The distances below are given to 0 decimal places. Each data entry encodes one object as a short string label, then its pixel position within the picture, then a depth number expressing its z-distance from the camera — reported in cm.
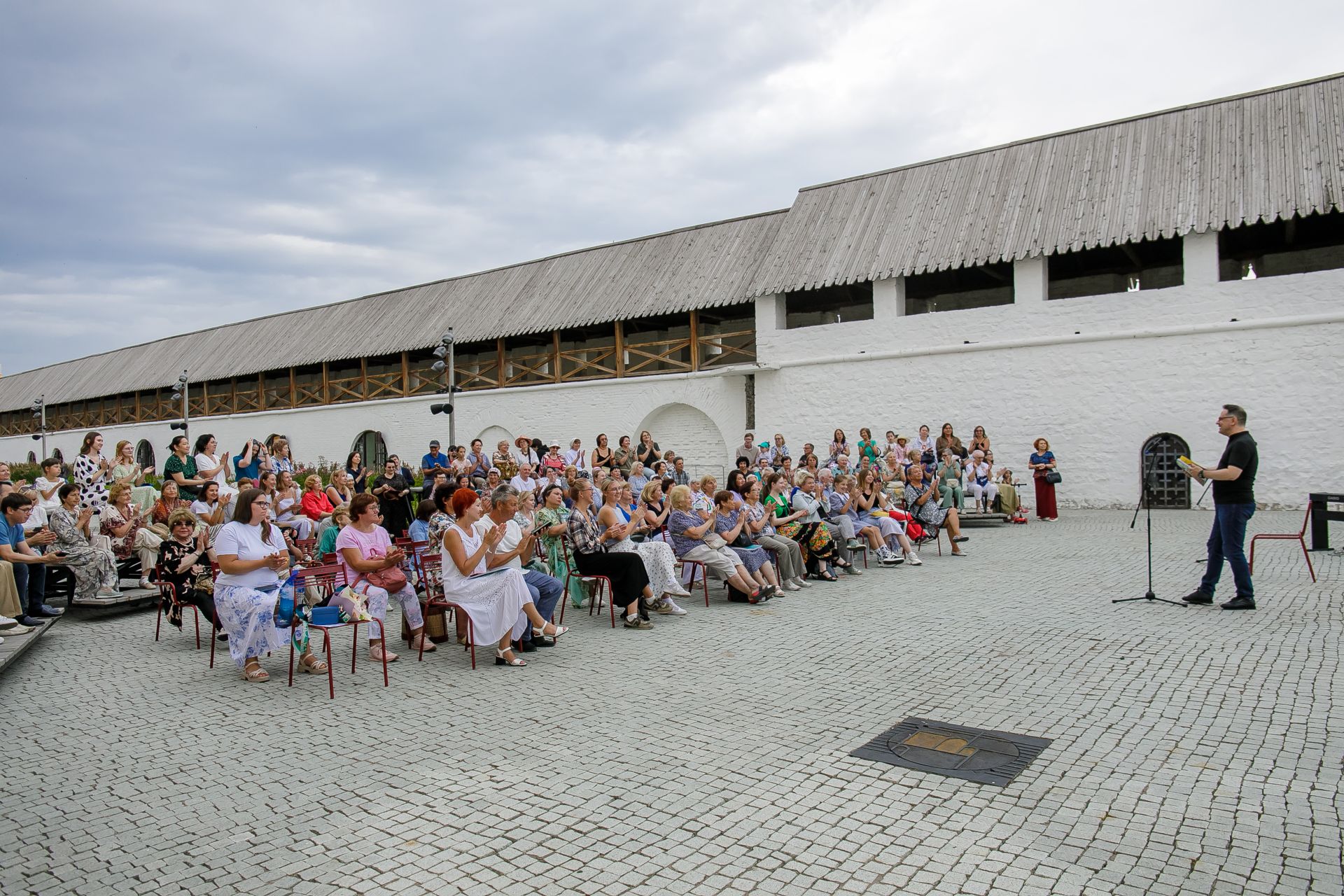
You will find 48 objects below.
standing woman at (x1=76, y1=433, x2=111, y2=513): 1005
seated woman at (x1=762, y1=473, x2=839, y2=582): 1019
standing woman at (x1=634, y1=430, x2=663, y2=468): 1714
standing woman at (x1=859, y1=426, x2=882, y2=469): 1684
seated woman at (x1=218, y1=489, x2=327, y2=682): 613
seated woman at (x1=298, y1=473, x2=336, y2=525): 1073
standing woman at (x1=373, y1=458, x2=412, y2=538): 1155
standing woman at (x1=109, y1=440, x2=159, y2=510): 1046
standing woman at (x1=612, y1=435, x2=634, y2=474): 1610
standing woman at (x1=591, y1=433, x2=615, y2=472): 1559
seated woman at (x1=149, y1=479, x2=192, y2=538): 891
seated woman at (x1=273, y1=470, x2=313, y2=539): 1027
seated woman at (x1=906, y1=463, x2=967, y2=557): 1201
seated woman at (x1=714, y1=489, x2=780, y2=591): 909
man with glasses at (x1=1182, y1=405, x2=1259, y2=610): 752
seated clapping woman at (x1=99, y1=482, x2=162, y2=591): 898
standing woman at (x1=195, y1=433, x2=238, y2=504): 1036
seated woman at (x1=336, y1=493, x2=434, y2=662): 668
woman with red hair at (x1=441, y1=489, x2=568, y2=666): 650
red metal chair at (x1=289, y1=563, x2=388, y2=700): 617
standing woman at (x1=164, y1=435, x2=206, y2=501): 1011
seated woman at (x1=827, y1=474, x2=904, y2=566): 1088
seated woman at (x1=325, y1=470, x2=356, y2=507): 1118
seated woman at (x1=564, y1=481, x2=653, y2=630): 781
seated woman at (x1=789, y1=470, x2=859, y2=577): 1027
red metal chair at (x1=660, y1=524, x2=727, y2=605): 885
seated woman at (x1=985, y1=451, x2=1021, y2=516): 1590
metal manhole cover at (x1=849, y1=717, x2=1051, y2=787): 419
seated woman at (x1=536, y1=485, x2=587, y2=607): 818
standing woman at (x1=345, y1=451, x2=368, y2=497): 1364
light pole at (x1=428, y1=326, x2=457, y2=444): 2081
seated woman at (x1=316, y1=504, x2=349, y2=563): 825
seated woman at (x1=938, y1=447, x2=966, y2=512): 1452
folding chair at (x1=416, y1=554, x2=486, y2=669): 702
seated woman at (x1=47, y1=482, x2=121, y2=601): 815
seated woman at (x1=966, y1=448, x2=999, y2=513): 1606
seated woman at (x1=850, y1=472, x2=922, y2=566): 1113
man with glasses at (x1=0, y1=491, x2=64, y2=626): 734
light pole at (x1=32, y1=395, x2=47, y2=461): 4156
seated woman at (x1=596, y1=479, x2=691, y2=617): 822
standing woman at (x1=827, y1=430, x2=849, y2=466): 1706
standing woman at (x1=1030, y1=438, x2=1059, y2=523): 1585
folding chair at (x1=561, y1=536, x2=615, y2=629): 802
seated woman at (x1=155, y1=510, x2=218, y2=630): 716
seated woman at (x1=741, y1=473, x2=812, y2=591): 948
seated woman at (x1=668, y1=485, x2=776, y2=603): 882
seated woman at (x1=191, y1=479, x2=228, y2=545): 862
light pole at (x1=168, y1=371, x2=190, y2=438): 2865
